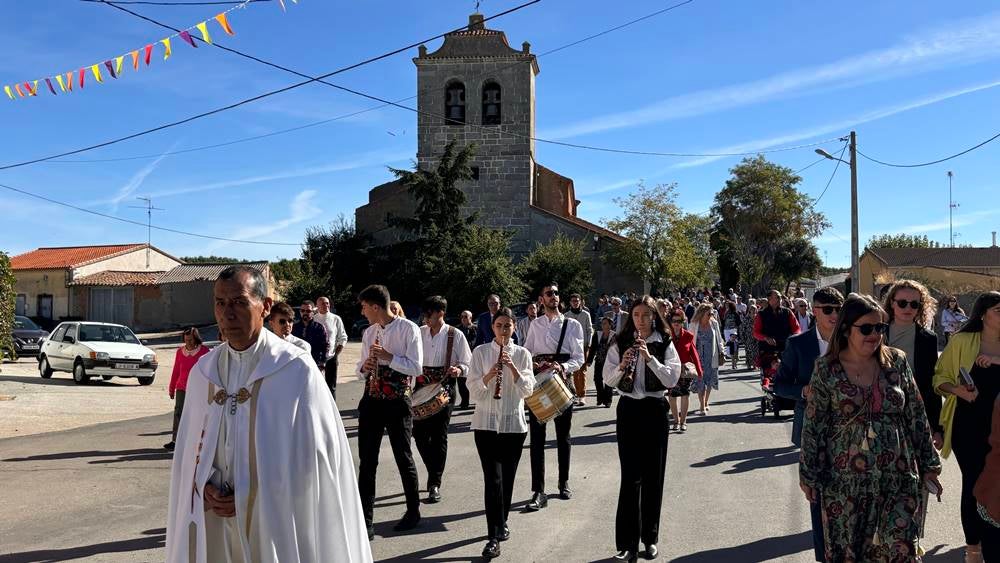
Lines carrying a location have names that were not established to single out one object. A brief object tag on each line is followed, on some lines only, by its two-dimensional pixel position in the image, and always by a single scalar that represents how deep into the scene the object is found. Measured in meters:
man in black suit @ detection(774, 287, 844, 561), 5.54
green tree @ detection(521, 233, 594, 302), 41.66
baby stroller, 12.34
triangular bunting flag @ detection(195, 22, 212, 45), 11.48
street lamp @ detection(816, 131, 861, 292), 25.66
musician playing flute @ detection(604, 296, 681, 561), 5.87
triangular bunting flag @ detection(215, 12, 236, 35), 11.20
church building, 45.06
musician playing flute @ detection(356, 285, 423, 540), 6.89
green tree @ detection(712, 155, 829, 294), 59.00
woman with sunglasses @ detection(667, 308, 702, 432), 7.59
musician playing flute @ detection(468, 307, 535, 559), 6.30
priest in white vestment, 3.21
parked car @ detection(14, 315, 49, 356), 29.77
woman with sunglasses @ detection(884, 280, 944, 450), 6.20
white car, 20.36
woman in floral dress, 4.20
